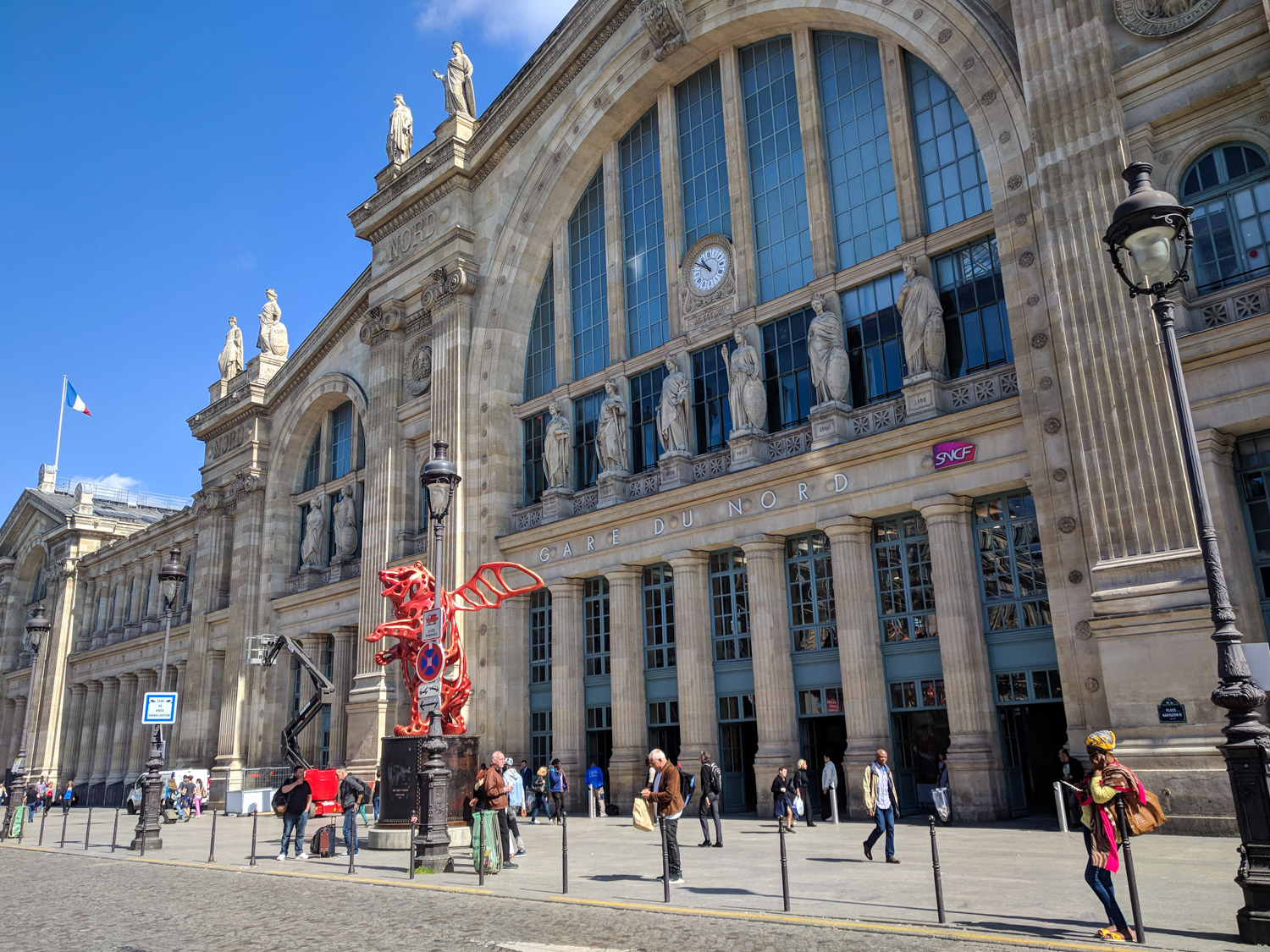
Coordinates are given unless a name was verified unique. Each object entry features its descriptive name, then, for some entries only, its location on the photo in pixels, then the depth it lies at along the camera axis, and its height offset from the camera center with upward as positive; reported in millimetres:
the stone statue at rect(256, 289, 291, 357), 49406 +21042
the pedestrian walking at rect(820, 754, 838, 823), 21438 -933
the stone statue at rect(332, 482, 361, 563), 40688 +9283
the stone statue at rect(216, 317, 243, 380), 52656 +21396
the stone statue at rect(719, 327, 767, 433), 25453 +8891
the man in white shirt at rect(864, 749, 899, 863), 13953 -866
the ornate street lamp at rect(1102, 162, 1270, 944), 8164 +950
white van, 39875 -877
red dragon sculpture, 20328 +2532
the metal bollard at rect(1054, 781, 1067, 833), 16859 -1248
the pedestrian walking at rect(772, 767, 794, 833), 19219 -1087
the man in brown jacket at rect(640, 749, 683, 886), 13000 -761
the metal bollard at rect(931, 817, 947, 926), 9367 -1449
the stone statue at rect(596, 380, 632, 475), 29266 +9066
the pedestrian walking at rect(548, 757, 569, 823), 23625 -833
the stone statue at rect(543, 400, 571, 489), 31109 +9143
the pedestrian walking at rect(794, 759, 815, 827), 20906 -973
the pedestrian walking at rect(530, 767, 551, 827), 26328 -1029
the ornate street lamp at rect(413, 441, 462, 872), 15281 -842
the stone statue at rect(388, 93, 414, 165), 39406 +24463
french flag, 61438 +22447
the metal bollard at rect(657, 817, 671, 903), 11555 -1557
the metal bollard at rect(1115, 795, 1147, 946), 8141 -1363
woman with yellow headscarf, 8469 -779
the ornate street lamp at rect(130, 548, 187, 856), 21938 -964
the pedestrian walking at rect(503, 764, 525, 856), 16688 -884
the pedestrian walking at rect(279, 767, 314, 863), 18391 -873
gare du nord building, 17516 +8173
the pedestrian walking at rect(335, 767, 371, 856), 16453 -755
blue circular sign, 16641 +1551
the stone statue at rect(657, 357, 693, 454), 27219 +9001
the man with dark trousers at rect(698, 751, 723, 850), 17719 -934
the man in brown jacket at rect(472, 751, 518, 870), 14773 -573
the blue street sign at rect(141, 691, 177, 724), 22703 +1288
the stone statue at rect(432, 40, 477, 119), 37156 +24742
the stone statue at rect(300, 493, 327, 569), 43312 +9540
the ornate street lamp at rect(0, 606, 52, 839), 28125 -400
